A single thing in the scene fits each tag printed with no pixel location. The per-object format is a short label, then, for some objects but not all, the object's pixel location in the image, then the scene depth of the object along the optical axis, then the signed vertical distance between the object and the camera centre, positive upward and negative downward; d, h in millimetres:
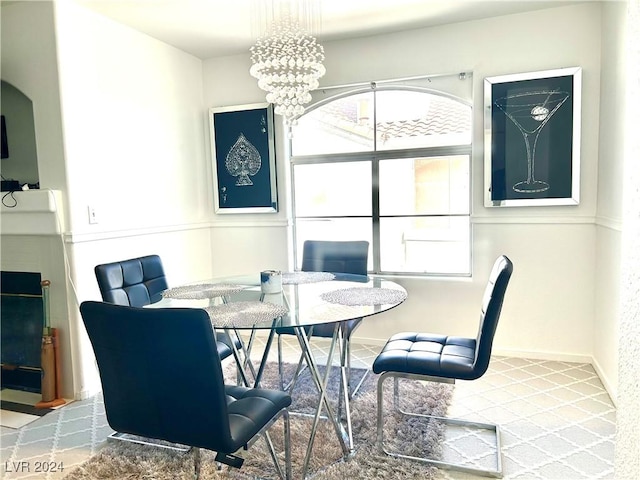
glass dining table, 1958 -494
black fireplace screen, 3088 -817
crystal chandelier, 2451 +743
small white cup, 2512 -443
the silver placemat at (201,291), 2471 -486
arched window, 3623 +212
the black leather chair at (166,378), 1428 -573
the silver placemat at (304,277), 2787 -478
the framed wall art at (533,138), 3182 +419
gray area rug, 2047 -1217
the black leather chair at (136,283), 2430 -436
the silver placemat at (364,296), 2229 -494
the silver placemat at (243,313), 1898 -491
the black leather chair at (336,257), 3178 -394
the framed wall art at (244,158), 4016 +419
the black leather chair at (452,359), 2016 -775
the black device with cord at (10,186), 3002 +170
